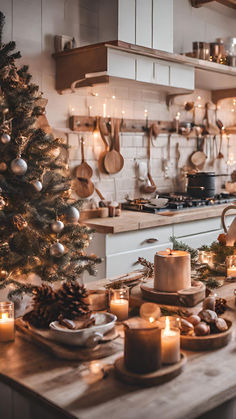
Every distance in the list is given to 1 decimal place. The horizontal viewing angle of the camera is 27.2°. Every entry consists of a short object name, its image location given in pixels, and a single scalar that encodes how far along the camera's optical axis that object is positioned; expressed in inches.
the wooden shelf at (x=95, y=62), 132.5
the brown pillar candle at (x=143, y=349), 46.4
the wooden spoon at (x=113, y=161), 158.1
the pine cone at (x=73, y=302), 54.7
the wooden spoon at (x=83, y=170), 149.7
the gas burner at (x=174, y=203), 157.2
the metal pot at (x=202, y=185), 176.9
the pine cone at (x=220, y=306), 63.4
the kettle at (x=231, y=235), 80.3
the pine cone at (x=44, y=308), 56.7
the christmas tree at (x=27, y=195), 95.6
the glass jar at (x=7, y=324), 55.7
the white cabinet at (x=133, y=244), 130.5
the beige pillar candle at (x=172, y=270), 64.6
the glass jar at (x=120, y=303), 62.2
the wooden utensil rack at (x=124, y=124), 148.1
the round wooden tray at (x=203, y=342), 53.2
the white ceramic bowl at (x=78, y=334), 51.6
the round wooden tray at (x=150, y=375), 45.1
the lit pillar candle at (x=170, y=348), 48.4
